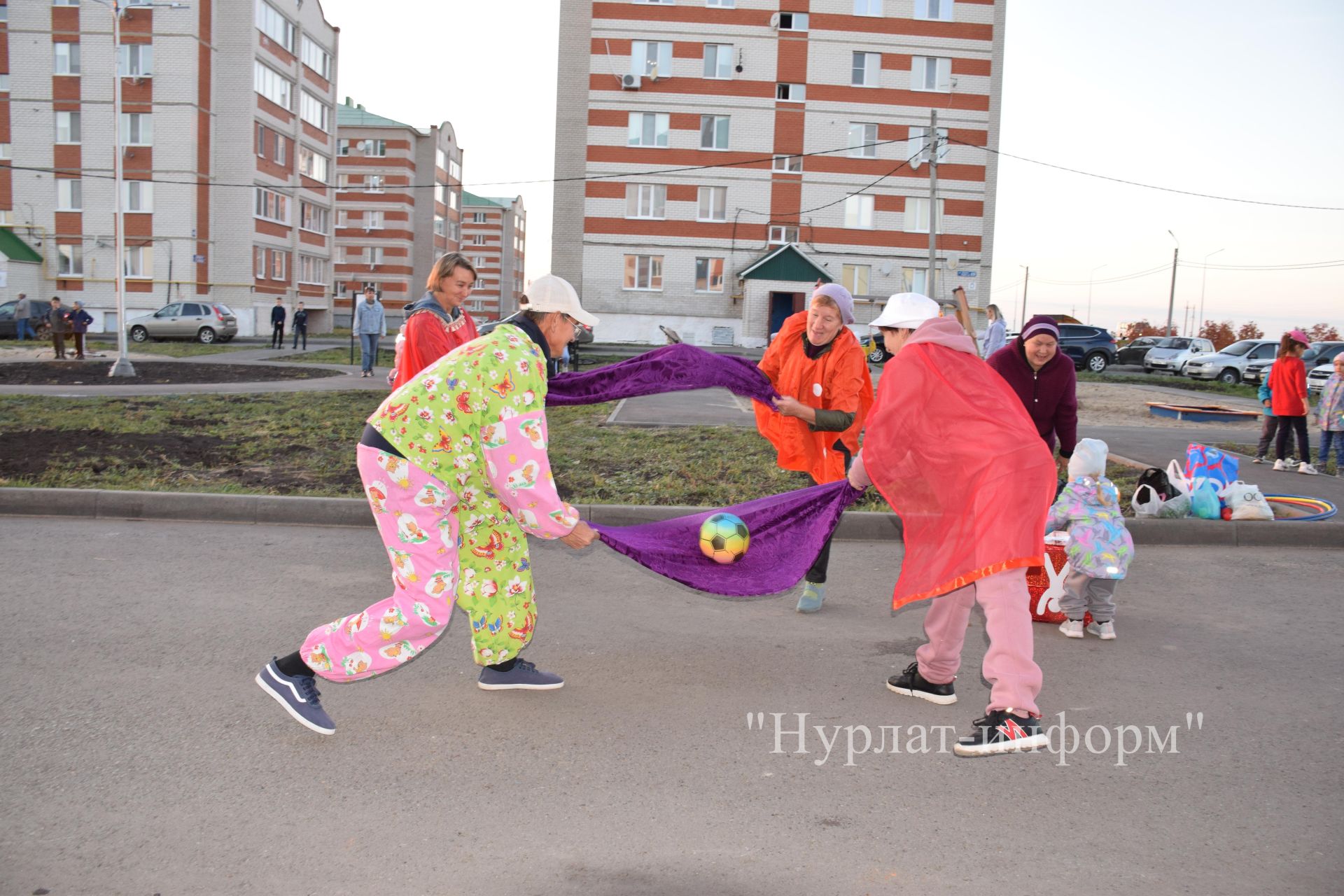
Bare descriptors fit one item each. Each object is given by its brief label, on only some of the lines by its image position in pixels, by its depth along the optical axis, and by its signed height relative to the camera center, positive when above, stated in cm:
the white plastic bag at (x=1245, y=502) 913 -121
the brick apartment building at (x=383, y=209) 8438 +944
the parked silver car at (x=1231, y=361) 3531 +11
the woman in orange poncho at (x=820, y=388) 596 -25
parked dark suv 3759 +41
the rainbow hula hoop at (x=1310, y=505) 920 -126
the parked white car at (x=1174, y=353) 3866 +36
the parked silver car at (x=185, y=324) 3972 -32
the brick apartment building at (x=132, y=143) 4672 +775
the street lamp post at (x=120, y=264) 2266 +123
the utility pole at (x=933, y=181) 3694 +610
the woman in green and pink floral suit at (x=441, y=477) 406 -59
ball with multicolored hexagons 515 -99
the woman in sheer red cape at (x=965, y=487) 429 -58
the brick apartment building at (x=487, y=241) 12900 +1141
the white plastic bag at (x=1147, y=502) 913 -124
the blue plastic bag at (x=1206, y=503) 923 -123
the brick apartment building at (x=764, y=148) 4672 +886
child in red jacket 1253 -29
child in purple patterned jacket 603 -106
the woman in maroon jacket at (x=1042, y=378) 693 -15
